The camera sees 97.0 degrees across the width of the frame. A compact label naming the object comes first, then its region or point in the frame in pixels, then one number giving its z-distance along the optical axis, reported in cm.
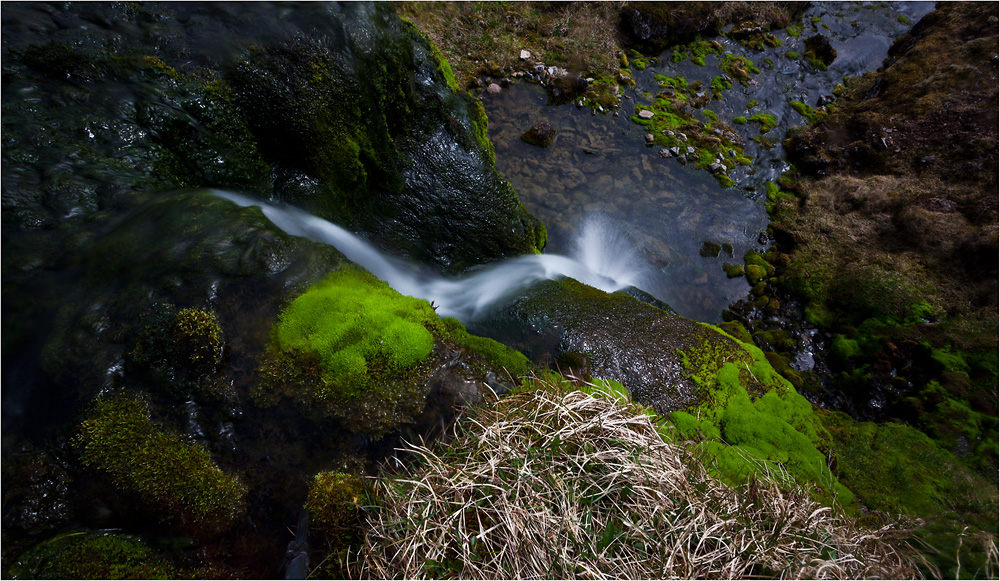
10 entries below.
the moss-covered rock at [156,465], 324
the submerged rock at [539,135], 1006
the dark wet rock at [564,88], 1093
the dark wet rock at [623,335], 492
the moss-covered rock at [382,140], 582
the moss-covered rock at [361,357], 366
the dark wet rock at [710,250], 936
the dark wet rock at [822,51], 1434
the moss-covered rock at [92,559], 290
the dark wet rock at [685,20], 1269
